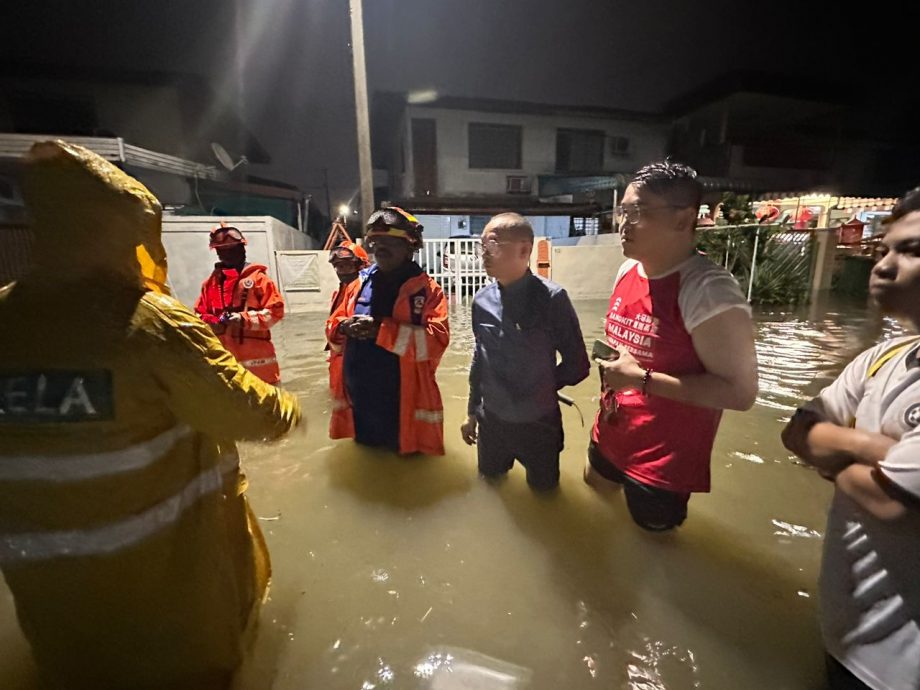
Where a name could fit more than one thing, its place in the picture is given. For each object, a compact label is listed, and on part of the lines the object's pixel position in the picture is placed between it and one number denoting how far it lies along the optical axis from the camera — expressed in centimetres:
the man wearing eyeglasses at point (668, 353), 165
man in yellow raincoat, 107
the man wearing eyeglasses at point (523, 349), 235
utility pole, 709
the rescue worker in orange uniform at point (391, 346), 264
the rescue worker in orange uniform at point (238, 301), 351
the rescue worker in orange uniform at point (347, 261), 403
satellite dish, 1500
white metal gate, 1116
